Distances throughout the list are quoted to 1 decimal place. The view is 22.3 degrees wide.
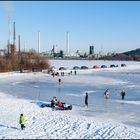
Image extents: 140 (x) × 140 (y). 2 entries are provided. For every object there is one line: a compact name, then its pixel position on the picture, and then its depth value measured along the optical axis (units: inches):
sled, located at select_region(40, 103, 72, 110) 815.6
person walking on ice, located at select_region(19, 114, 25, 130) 612.4
